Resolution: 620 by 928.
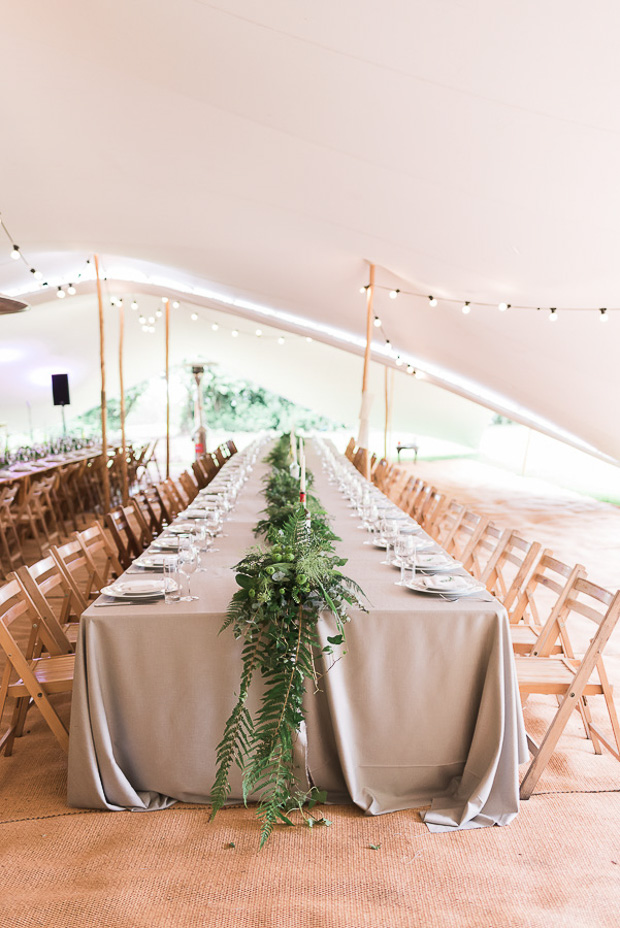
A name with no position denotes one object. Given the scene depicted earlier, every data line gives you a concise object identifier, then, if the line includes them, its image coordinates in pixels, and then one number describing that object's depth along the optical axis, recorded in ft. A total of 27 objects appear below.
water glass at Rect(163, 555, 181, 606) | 9.19
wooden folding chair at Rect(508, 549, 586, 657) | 10.28
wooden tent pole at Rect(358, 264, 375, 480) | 21.91
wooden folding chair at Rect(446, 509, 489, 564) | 14.01
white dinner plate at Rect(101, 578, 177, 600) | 9.16
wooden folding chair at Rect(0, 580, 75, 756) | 8.96
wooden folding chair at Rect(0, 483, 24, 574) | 21.62
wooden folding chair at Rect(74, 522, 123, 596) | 12.84
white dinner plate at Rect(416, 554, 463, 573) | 10.36
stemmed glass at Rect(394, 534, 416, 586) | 10.27
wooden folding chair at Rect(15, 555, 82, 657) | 10.23
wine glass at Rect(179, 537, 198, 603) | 9.70
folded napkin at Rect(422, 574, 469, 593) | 9.22
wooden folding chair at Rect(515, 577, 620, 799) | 8.97
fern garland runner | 8.06
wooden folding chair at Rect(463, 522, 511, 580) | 12.89
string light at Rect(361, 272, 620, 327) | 16.65
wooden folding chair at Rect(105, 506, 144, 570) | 15.26
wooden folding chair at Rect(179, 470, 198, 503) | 26.27
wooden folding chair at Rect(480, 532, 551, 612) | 11.85
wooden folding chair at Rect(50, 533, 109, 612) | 11.60
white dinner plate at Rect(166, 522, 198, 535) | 13.29
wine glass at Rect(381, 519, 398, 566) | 11.74
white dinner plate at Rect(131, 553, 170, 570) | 10.74
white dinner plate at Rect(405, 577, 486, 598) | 9.15
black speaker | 37.35
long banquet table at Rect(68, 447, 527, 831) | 8.55
